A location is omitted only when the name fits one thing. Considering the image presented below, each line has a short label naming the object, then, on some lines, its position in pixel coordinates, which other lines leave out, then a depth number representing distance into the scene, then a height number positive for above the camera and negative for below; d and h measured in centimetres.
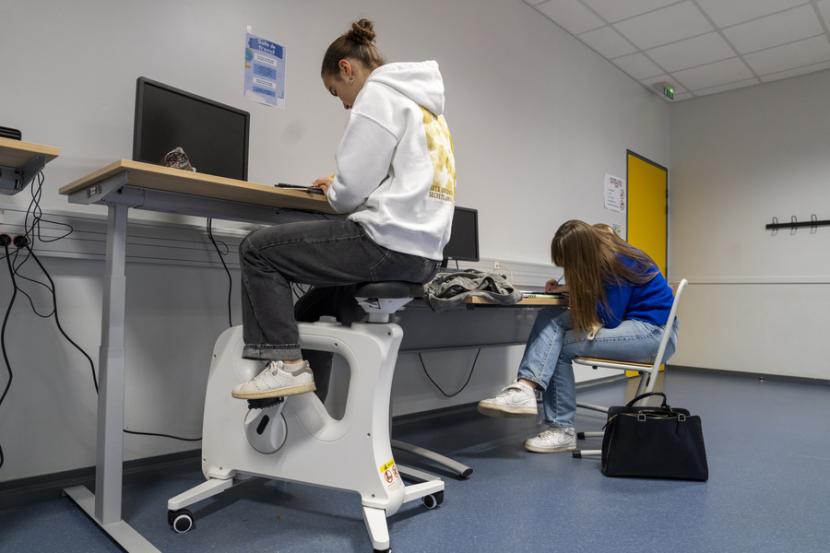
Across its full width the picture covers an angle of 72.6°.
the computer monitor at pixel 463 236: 263 +28
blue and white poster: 207 +82
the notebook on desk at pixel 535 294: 212 +1
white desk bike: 131 -34
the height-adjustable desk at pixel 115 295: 126 -2
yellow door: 457 +79
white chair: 208 -25
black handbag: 183 -47
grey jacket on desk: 175 +2
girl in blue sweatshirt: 213 -5
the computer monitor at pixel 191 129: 156 +48
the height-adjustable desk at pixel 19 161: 106 +26
